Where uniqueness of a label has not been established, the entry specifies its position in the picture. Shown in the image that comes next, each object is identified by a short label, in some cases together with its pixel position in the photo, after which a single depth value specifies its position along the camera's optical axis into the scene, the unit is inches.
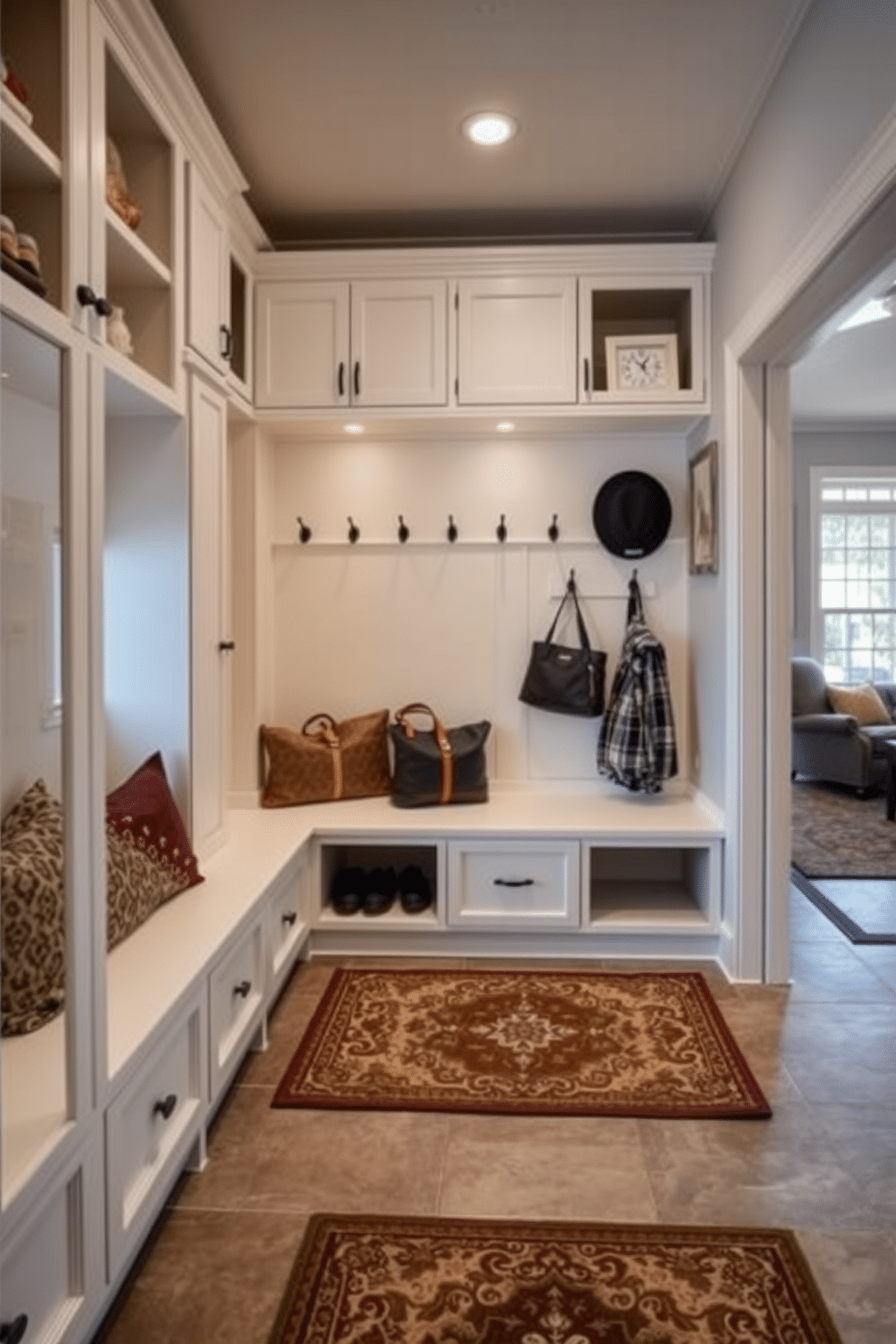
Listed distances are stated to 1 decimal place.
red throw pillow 86.4
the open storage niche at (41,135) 58.5
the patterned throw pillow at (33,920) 52.9
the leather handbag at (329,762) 128.3
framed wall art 116.2
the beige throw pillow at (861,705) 234.7
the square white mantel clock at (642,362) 122.7
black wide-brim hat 133.1
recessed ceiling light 98.1
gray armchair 223.0
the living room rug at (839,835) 163.8
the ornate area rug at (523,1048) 84.8
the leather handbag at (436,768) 126.9
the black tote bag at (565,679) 132.2
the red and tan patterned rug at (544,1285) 57.1
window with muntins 270.5
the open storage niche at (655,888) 118.5
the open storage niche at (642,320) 120.5
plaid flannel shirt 126.4
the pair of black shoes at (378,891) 122.9
